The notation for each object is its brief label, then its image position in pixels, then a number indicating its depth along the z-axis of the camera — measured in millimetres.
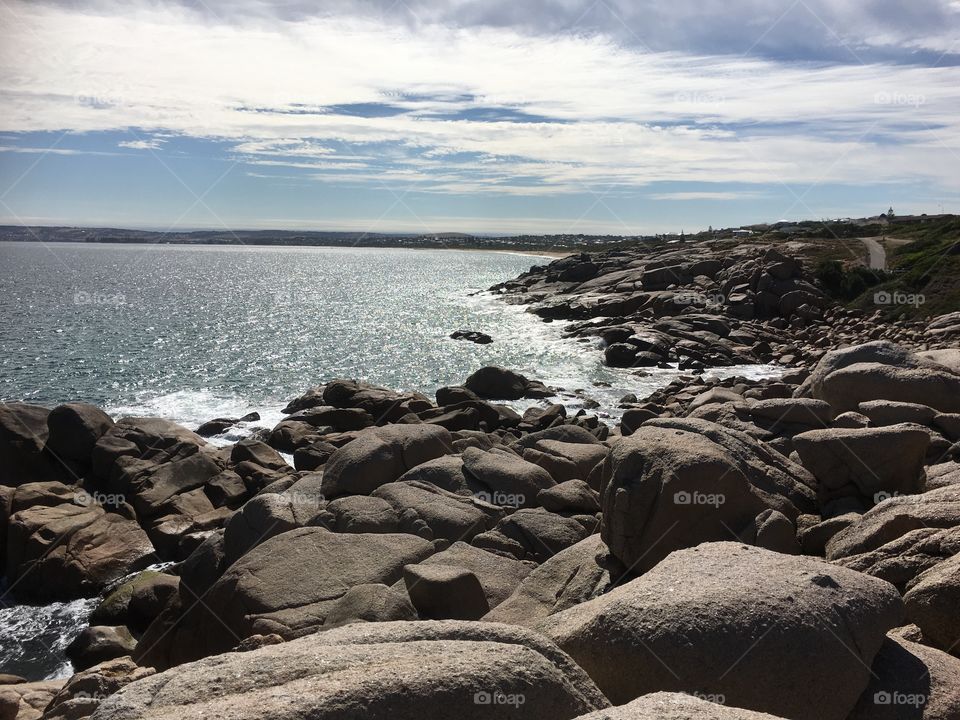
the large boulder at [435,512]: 14148
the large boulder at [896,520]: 9539
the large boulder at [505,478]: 15742
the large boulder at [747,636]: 6457
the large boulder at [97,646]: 15469
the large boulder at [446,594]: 10023
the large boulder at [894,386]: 17406
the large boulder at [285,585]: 11578
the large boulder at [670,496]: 10500
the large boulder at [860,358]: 19078
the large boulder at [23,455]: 24609
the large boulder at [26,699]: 10397
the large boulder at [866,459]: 12156
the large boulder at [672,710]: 4664
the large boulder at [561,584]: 10180
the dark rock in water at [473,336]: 58450
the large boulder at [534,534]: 13414
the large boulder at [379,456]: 16938
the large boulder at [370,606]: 9732
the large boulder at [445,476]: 16047
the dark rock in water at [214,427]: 32656
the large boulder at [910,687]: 6504
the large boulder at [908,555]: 8609
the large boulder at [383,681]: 5055
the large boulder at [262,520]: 14719
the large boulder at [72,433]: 25328
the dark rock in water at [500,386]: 39031
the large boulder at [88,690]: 8008
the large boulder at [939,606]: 7504
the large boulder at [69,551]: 19125
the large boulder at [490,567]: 11499
